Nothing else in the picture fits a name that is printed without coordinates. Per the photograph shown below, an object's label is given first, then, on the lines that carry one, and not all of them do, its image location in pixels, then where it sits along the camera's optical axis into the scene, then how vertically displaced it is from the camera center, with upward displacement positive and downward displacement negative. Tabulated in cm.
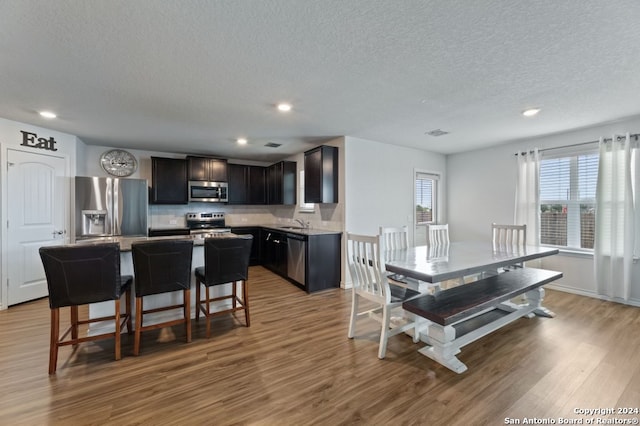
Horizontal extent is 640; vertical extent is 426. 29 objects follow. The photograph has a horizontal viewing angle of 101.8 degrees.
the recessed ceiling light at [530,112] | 312 +121
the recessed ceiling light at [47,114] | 318 +120
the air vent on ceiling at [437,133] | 404 +123
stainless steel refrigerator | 416 +5
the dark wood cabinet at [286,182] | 564 +61
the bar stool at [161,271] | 232 -56
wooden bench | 214 -84
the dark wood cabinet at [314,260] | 405 -82
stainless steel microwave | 533 +39
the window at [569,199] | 394 +18
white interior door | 354 -7
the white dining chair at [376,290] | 230 -77
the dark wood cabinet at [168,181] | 507 +58
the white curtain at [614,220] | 347 -14
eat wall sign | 363 +99
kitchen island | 261 -99
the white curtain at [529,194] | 436 +28
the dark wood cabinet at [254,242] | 578 -73
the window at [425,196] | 545 +30
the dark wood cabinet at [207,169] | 531 +87
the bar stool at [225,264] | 263 -57
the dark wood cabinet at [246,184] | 592 +62
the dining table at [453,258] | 213 -48
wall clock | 500 +93
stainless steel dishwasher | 412 -78
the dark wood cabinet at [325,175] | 438 +61
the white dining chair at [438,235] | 368 -36
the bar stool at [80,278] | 204 -55
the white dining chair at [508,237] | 344 -37
